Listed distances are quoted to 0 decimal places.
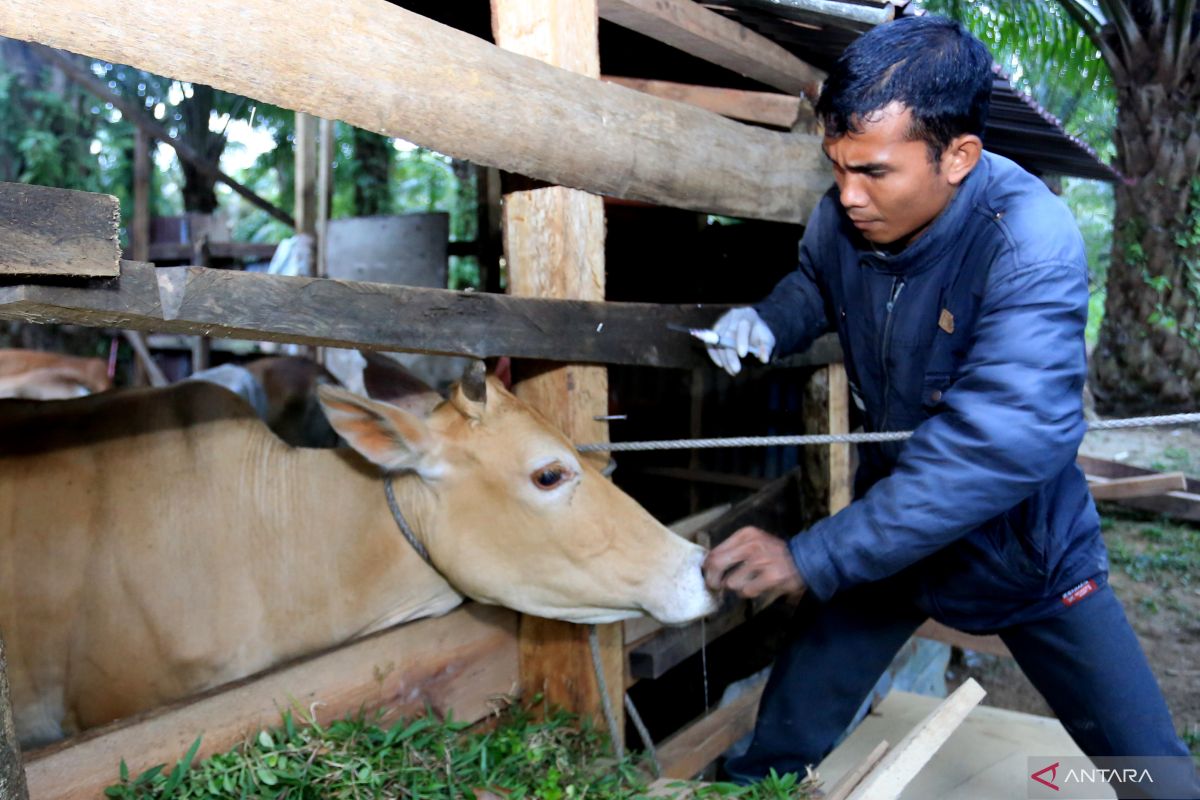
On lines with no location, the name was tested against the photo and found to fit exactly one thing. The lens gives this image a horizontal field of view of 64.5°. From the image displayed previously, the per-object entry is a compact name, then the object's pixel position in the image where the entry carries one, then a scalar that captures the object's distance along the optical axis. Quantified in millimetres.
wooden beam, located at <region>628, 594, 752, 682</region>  3369
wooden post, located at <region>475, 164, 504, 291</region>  6598
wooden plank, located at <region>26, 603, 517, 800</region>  2232
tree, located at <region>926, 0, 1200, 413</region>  9211
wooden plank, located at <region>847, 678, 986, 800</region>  2266
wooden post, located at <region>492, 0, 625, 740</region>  2721
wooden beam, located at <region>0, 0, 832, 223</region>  1716
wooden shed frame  1826
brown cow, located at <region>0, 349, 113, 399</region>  4766
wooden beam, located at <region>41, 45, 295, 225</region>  7312
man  2248
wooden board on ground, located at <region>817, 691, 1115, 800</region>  3324
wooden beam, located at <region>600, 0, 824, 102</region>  3230
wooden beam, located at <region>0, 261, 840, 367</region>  1813
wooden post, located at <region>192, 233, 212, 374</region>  9239
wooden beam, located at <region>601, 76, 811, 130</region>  3906
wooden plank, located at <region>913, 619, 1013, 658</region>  4605
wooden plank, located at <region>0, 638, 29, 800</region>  1429
